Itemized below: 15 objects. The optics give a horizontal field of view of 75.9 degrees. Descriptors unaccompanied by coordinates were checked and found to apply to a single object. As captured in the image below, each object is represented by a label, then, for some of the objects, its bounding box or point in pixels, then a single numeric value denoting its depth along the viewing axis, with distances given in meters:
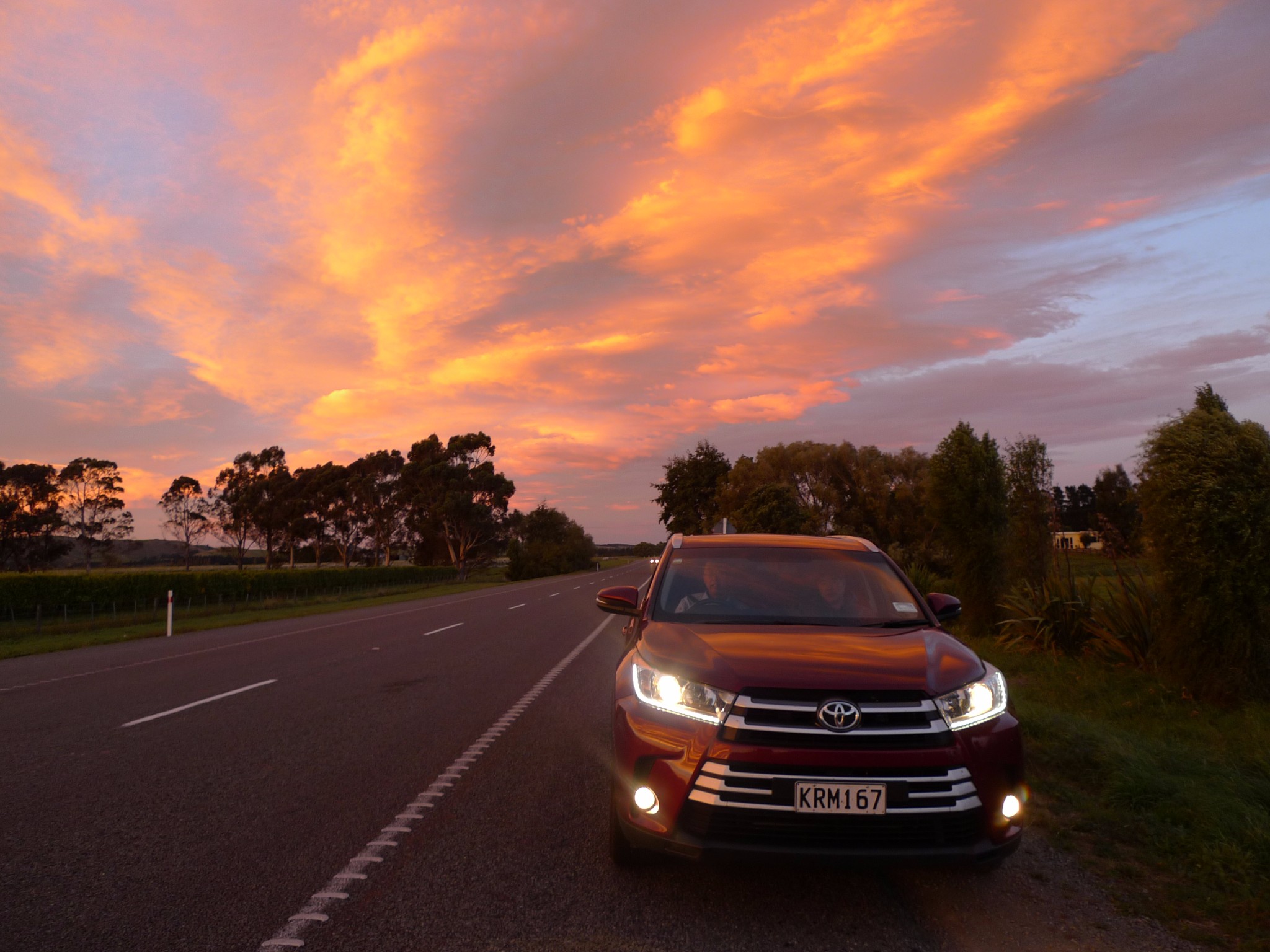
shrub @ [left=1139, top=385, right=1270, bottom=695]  7.06
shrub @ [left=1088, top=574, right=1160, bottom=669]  8.72
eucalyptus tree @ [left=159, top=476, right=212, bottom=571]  72.69
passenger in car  4.89
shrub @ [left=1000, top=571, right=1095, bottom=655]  10.33
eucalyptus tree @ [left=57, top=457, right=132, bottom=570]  59.59
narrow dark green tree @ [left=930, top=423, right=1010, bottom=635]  13.08
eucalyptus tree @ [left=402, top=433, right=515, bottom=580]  76.06
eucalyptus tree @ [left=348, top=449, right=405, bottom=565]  77.38
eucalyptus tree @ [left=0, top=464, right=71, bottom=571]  55.19
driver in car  4.90
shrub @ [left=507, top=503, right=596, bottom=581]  86.38
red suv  3.34
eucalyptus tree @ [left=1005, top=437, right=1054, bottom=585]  12.47
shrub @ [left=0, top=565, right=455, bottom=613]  27.77
